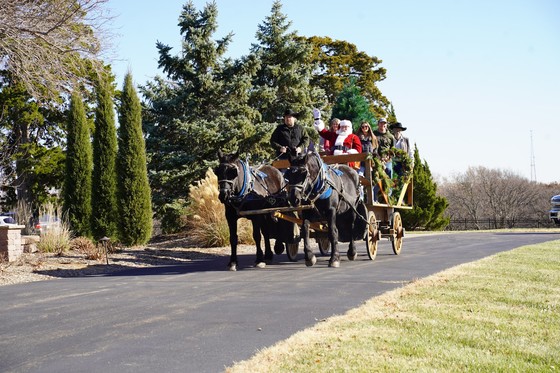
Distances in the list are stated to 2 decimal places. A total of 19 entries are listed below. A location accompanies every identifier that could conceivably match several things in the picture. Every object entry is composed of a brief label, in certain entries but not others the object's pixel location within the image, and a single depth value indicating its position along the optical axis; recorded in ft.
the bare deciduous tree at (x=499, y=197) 184.85
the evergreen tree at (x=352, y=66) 140.36
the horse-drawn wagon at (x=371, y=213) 44.62
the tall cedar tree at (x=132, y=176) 66.54
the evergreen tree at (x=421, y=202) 116.47
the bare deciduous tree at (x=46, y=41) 43.93
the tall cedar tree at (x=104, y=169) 68.54
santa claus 47.67
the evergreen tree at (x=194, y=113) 86.79
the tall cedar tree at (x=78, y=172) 72.64
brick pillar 45.80
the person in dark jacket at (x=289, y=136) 42.37
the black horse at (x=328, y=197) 37.35
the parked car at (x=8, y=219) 82.13
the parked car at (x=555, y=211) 122.52
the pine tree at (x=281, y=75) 99.50
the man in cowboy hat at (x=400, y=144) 51.70
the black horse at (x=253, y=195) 36.63
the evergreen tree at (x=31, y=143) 100.07
